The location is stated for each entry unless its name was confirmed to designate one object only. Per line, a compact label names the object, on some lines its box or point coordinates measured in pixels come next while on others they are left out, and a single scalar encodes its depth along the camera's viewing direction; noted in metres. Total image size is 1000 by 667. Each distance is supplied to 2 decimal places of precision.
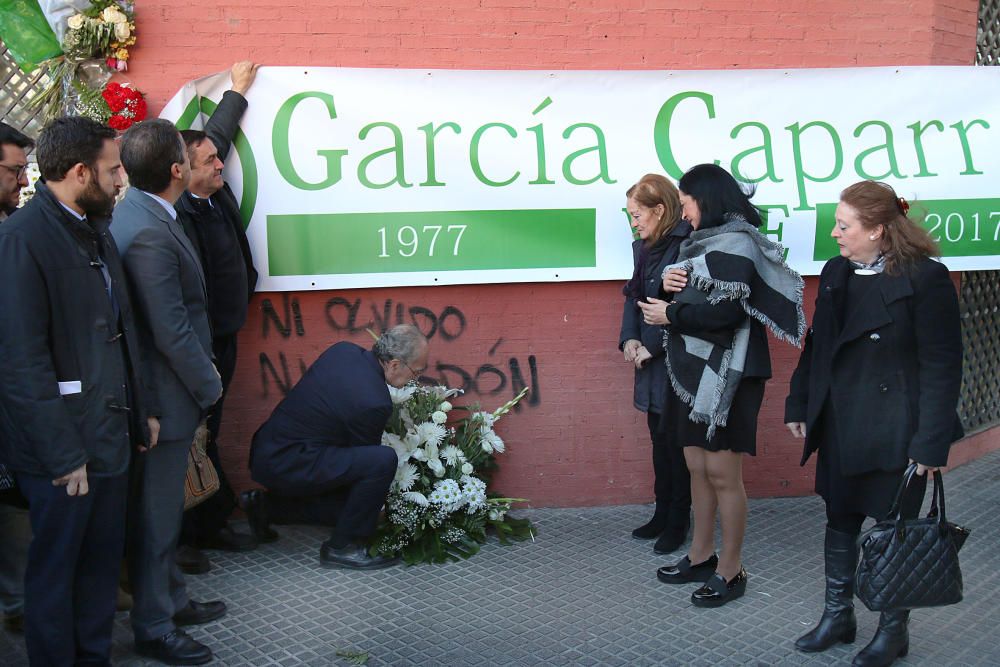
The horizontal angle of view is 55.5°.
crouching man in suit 4.43
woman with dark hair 3.97
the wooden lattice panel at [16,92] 4.83
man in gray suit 3.52
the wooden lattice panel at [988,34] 5.90
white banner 4.90
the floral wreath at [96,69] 4.62
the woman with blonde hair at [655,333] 4.59
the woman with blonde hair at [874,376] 3.45
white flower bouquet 4.69
